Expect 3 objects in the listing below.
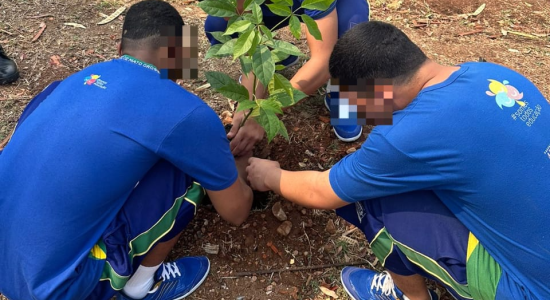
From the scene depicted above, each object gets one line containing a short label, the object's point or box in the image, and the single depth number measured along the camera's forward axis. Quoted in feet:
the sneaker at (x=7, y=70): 9.44
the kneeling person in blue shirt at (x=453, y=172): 4.54
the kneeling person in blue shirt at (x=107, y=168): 4.69
